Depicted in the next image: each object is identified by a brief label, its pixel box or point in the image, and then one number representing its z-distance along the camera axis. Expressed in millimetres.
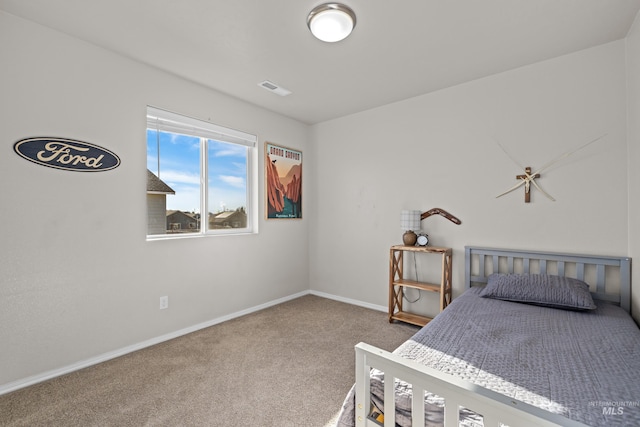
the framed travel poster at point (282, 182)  3695
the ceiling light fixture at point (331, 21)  1833
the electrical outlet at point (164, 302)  2686
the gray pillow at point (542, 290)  2004
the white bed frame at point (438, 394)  733
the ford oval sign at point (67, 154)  2016
